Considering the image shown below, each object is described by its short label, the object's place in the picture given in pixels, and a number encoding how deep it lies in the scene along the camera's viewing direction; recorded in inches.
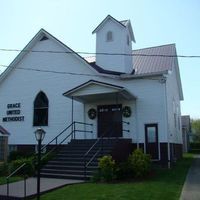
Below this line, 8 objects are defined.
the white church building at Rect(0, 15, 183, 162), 786.8
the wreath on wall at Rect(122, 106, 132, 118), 815.1
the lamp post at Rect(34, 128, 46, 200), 458.3
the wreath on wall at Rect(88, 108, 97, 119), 863.1
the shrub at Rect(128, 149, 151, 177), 603.8
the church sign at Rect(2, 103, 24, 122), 988.6
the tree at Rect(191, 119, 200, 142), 2813.0
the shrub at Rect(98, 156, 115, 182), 571.8
